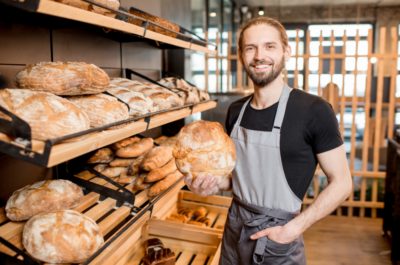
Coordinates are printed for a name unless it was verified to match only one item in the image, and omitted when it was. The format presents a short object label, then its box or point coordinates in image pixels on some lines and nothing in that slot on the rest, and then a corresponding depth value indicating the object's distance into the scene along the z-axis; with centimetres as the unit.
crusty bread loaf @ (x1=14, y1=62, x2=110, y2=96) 98
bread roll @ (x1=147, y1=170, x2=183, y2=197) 153
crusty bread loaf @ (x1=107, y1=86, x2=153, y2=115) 135
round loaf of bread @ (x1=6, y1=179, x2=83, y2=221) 107
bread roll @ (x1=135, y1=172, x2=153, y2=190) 157
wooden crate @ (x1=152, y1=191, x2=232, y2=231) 238
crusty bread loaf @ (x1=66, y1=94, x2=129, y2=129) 108
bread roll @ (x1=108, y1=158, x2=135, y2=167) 160
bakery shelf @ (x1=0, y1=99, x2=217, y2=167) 73
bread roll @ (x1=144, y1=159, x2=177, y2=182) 157
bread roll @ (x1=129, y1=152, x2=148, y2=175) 162
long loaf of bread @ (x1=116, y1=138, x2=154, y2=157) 158
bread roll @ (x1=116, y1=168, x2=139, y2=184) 162
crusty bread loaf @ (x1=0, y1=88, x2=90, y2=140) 81
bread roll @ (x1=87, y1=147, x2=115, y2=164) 157
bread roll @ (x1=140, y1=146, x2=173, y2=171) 159
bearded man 135
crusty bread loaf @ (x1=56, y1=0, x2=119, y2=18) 96
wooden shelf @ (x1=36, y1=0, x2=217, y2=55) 79
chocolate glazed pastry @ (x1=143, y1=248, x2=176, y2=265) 164
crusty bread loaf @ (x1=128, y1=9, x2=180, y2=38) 158
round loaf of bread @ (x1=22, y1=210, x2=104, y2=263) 94
